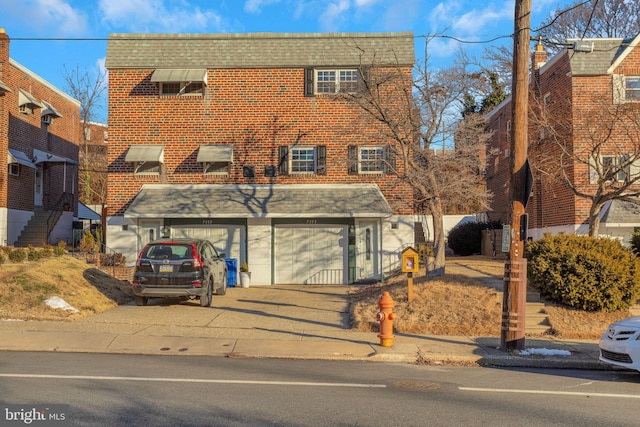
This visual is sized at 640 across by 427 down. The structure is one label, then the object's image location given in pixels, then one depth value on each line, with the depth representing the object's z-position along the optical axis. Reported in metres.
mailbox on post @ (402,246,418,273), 12.78
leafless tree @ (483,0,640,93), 34.25
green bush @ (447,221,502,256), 29.08
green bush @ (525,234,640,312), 12.50
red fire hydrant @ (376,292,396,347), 10.62
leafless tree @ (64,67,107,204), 41.91
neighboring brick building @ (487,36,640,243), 17.83
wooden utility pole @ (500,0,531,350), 10.54
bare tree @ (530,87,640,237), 14.94
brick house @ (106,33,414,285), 21.36
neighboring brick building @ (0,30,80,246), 23.78
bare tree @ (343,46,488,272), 16.45
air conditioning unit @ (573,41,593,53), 12.39
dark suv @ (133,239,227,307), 14.27
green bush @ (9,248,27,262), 16.14
